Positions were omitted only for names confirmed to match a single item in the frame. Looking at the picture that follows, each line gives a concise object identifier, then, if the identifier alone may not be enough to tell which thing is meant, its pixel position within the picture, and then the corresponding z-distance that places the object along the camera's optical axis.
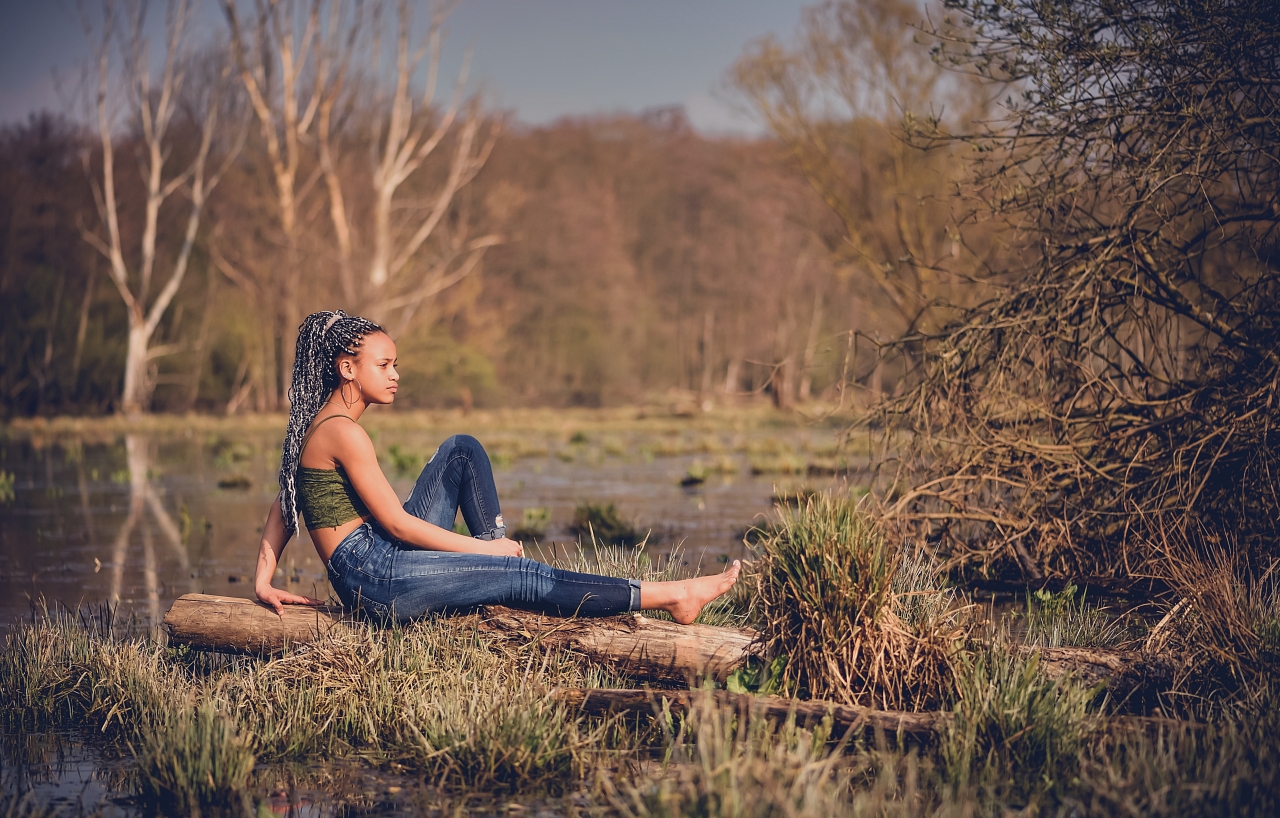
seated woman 5.25
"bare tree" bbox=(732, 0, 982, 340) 24.83
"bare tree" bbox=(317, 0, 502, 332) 33.62
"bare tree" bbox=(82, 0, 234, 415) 31.67
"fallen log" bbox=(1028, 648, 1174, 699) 5.09
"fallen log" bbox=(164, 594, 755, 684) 5.15
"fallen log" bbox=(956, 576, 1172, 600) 7.59
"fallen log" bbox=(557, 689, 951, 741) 4.42
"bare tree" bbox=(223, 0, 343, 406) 32.34
